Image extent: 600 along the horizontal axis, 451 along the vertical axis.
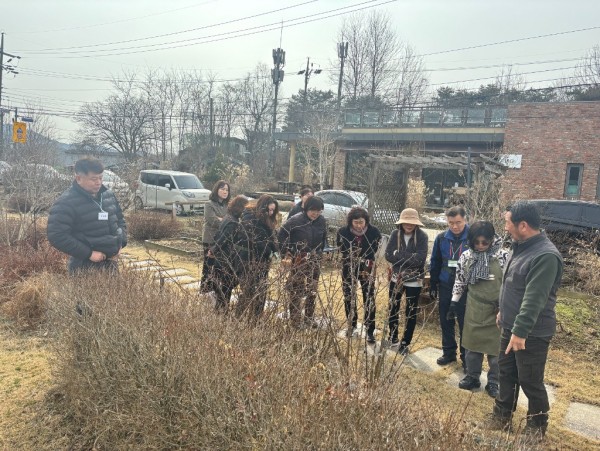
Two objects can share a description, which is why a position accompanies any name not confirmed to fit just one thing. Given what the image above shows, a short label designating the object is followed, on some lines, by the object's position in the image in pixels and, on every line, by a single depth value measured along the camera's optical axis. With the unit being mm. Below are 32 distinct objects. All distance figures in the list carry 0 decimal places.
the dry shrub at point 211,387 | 1812
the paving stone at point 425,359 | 4254
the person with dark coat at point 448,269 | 4227
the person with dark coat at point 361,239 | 4629
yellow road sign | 14909
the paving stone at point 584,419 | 3273
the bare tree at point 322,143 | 25484
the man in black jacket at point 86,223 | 3793
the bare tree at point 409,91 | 35094
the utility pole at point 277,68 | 38906
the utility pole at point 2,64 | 27734
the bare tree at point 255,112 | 44062
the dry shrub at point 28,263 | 5605
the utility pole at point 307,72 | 39250
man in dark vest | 2814
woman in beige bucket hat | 4469
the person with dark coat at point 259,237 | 3705
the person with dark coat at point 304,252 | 3180
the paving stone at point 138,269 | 4301
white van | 16594
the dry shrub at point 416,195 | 14664
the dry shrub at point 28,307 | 4734
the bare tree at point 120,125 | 34094
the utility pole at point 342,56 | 38938
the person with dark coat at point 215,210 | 5820
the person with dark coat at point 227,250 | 4020
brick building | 19453
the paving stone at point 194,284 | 6530
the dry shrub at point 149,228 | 10898
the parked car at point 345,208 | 10953
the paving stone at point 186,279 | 6810
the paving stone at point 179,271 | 7352
